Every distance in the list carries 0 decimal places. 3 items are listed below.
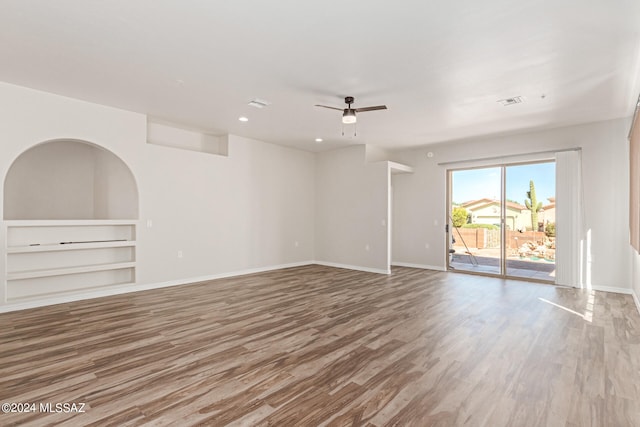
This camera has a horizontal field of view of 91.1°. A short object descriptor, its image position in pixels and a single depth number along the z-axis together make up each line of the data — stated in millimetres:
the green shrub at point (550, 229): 6170
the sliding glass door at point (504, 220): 6367
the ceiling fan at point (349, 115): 4350
